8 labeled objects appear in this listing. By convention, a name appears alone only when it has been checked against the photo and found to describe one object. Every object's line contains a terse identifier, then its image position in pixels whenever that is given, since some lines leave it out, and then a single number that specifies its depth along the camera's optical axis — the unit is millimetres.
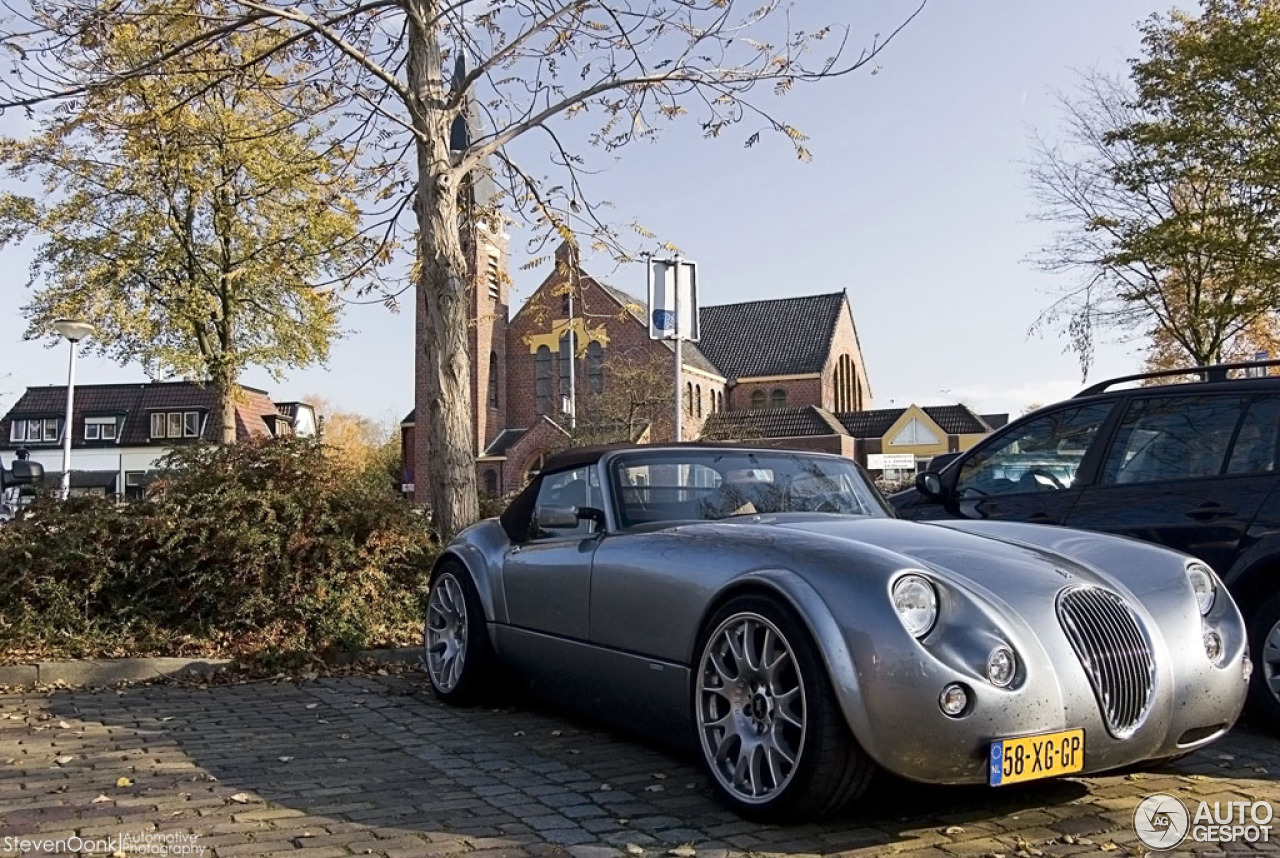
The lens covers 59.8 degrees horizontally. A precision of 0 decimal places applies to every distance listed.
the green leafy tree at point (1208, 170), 18422
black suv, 5488
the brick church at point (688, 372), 53875
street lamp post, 22328
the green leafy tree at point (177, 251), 25047
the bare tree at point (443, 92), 9984
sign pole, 13312
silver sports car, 3600
